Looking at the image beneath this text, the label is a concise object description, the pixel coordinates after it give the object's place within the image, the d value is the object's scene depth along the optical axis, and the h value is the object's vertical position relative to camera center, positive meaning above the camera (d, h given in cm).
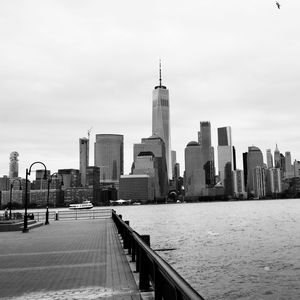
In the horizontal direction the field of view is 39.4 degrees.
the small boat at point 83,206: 16088 -221
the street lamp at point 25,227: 3234 -201
